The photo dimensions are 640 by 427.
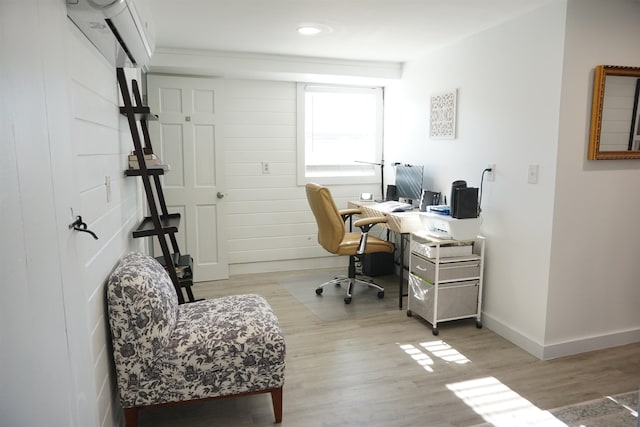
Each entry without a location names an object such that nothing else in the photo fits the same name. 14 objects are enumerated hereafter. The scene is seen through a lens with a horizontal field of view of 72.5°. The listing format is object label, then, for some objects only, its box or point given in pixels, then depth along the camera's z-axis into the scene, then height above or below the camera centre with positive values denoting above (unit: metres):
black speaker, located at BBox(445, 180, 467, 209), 3.10 -0.21
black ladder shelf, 2.39 -0.36
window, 4.79 +0.25
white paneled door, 4.18 -0.03
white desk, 3.52 -0.54
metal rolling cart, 3.13 -0.88
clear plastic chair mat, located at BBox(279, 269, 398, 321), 3.59 -1.27
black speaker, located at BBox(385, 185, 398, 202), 4.47 -0.38
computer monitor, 4.02 -0.24
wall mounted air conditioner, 1.49 +0.50
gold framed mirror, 2.63 +0.26
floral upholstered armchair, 1.84 -0.85
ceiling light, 3.13 +0.91
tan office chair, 3.64 -0.65
